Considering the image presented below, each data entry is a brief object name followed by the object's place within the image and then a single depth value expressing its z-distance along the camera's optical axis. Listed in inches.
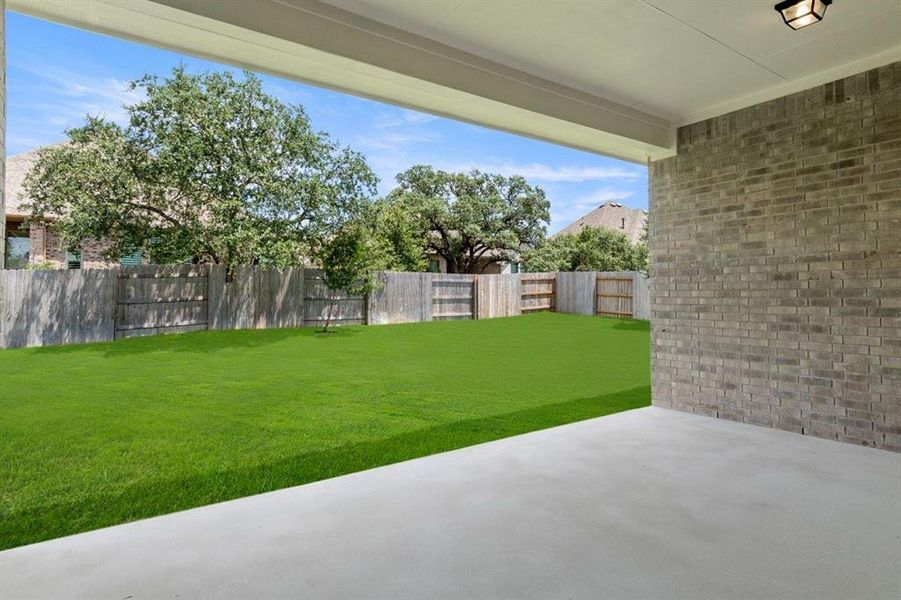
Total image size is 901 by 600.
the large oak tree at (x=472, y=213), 720.3
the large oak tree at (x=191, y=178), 349.7
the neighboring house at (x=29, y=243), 417.4
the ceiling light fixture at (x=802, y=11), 96.6
